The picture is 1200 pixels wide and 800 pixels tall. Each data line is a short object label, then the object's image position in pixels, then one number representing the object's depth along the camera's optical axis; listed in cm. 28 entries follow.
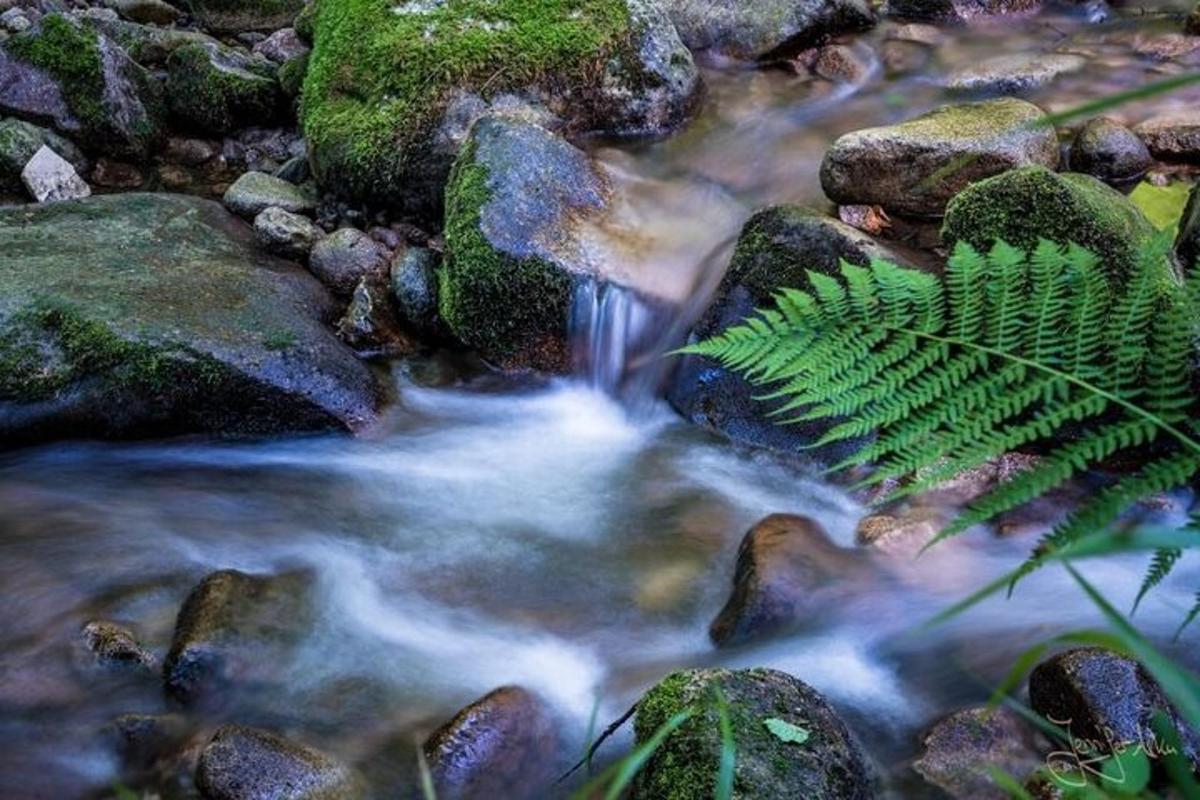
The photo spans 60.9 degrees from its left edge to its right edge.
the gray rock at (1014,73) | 720
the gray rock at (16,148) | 648
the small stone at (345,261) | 576
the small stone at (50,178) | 645
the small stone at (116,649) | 348
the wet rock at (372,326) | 545
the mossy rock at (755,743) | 250
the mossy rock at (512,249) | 513
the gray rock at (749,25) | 767
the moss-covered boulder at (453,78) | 611
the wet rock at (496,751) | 310
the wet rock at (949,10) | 846
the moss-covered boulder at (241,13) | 909
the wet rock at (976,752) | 307
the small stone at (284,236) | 591
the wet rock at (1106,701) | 291
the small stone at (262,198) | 631
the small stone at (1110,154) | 599
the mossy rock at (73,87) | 690
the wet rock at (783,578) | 376
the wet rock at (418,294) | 552
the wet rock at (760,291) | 466
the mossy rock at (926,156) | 536
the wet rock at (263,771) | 294
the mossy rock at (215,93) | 732
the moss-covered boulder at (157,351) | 471
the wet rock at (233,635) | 342
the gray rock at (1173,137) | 618
